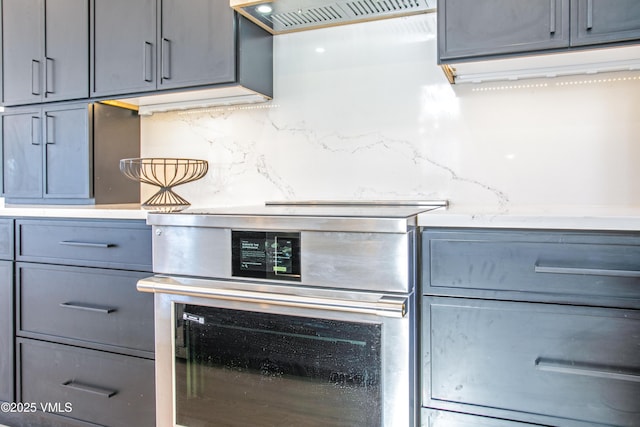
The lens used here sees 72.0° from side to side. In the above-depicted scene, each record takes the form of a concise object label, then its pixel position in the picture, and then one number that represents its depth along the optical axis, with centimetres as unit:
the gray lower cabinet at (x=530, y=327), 101
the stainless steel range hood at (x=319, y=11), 162
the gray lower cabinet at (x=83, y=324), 150
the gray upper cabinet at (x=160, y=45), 169
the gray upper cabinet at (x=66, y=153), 196
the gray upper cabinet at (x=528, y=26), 123
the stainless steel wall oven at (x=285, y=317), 112
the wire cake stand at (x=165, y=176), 192
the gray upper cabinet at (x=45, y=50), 193
